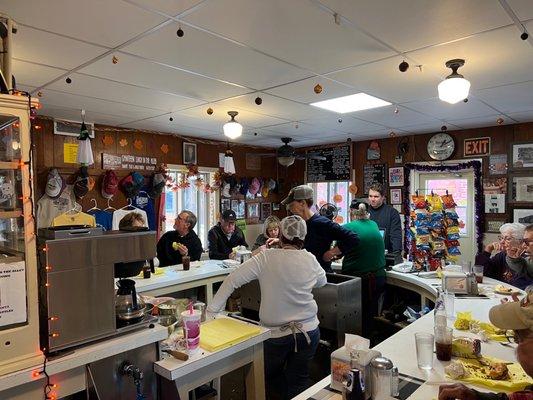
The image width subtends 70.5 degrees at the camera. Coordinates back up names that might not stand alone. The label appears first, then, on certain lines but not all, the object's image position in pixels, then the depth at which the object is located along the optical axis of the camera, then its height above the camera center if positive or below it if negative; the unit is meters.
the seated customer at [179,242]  4.27 -0.51
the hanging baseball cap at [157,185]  5.18 +0.19
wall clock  5.39 +0.69
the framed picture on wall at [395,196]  5.85 -0.02
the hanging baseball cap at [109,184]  4.70 +0.20
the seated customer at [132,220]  3.30 -0.19
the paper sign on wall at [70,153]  4.46 +0.57
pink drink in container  1.78 -0.62
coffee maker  1.46 -0.33
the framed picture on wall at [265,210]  6.91 -0.24
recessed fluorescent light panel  3.55 +0.92
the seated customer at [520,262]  3.12 -0.59
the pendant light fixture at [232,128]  4.00 +0.74
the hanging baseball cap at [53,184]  4.24 +0.19
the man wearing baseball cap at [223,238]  4.67 -0.51
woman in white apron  2.26 -0.66
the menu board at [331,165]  6.45 +0.54
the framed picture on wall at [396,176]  5.85 +0.28
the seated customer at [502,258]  3.15 -0.61
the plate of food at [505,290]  2.87 -0.75
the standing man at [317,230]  3.22 -0.29
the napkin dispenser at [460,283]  2.88 -0.69
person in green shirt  3.58 -0.64
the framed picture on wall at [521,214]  4.75 -0.28
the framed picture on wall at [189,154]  5.65 +0.68
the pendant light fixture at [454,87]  2.51 +0.71
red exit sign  5.10 +0.63
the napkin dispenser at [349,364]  1.41 -0.65
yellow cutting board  1.88 -0.72
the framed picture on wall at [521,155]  4.79 +0.47
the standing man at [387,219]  4.97 -0.32
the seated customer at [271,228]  4.22 -0.35
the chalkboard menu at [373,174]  6.01 +0.33
